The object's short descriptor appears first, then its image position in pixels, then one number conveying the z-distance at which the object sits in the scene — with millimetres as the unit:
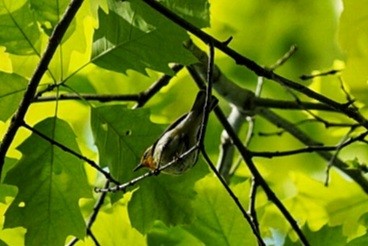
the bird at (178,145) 5752
